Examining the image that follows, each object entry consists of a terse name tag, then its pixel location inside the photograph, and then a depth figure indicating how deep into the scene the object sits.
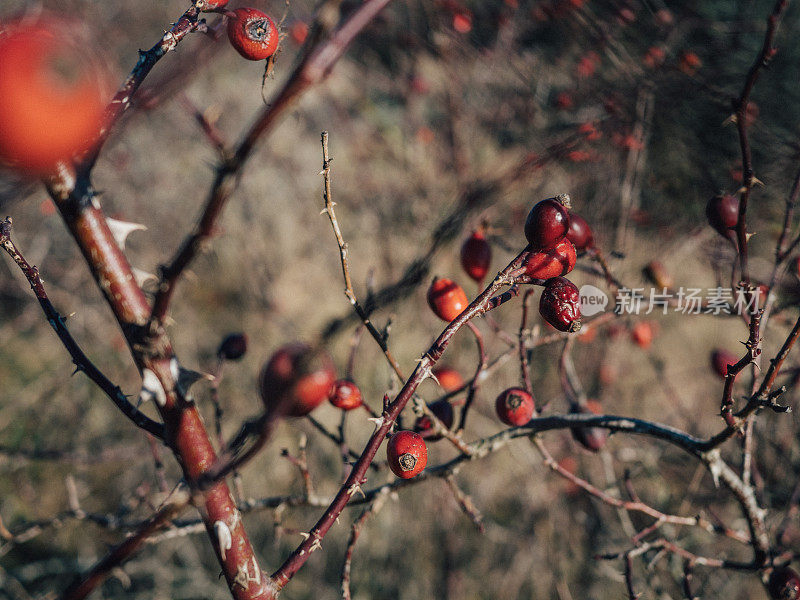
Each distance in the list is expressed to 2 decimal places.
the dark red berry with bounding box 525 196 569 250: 0.57
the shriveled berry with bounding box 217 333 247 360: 0.62
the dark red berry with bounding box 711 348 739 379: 0.70
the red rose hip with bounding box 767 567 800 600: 0.61
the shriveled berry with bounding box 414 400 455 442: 0.60
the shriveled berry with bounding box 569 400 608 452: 0.64
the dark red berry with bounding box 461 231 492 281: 0.63
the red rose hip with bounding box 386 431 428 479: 0.58
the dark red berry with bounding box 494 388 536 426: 0.60
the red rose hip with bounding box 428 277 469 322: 0.60
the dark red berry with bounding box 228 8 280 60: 0.58
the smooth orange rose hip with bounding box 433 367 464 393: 0.65
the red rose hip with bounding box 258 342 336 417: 0.52
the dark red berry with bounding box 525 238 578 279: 0.57
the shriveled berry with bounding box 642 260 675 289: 0.72
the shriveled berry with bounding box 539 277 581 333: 0.58
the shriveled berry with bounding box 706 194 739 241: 0.62
